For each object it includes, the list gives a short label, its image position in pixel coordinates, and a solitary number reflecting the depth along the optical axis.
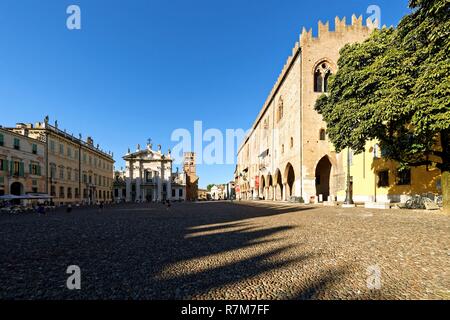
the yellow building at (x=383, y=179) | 22.19
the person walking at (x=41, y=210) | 19.81
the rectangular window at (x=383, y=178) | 25.54
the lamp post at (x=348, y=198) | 23.08
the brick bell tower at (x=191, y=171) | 109.77
